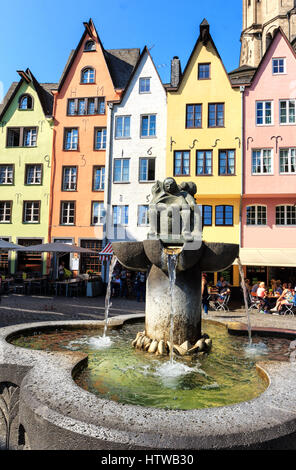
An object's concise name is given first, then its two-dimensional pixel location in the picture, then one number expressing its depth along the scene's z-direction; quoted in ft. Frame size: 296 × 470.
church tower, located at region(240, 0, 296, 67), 159.33
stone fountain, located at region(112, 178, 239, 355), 17.90
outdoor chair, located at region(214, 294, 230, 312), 51.44
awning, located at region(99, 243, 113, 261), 66.59
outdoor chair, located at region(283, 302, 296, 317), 46.39
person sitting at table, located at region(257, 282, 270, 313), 49.03
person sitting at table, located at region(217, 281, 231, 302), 52.07
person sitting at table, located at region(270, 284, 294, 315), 46.65
